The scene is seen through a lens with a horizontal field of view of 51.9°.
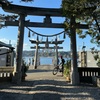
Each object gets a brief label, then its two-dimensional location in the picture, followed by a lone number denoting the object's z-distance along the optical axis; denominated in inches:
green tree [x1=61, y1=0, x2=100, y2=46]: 183.7
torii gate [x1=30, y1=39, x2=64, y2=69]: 491.5
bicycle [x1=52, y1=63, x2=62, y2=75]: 326.5
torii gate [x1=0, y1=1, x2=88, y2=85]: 222.7
